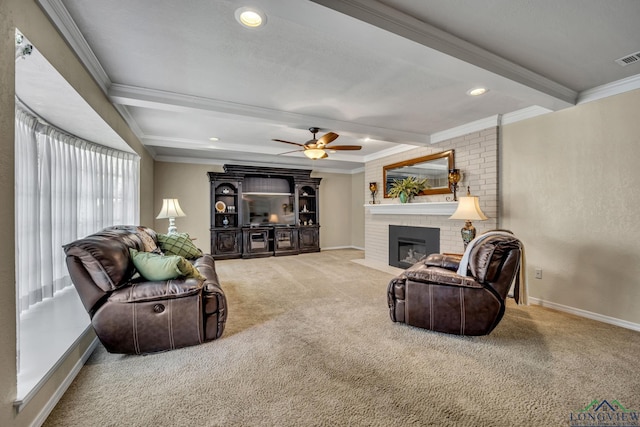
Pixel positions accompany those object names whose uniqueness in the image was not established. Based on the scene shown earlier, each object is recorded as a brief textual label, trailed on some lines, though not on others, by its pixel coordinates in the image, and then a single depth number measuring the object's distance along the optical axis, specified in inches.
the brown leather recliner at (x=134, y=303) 79.8
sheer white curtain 87.2
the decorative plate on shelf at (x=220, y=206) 256.8
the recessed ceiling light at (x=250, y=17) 66.2
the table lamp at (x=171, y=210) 181.8
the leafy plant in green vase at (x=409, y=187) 191.9
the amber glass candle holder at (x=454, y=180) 163.0
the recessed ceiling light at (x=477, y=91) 111.4
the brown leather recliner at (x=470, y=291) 91.7
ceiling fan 141.5
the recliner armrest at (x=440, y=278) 93.4
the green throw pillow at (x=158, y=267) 89.2
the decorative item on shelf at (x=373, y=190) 233.0
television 265.0
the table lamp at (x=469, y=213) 135.7
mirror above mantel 174.4
